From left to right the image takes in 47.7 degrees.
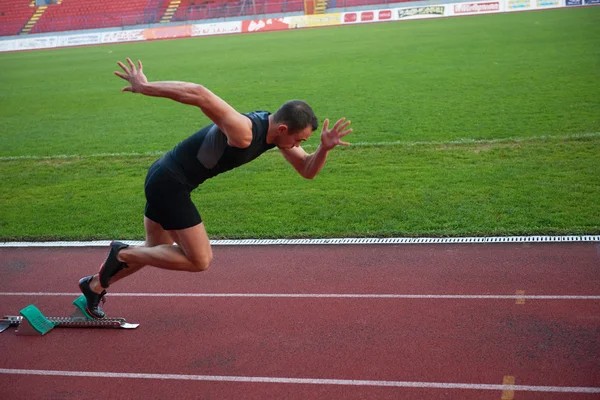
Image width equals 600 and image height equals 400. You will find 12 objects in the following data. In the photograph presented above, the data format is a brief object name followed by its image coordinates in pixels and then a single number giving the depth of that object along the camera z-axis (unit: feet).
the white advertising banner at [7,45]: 146.17
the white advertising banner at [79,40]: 144.97
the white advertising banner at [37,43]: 144.87
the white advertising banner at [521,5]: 118.32
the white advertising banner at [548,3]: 115.91
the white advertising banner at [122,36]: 144.77
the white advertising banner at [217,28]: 141.49
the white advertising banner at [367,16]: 131.95
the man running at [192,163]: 15.69
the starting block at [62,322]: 19.80
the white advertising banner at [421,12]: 126.72
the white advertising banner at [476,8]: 119.96
